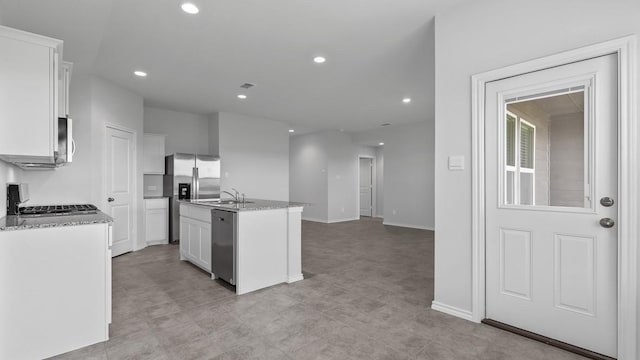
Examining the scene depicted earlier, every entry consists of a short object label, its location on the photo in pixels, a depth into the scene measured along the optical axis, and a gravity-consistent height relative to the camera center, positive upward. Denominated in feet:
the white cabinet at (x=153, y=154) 19.19 +1.60
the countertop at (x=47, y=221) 6.51 -0.98
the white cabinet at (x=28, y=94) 6.43 +1.84
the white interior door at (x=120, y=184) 15.62 -0.26
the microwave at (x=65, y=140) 8.60 +1.12
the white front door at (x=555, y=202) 6.59 -0.56
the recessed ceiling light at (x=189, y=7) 8.54 +4.90
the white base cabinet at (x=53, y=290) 6.39 -2.46
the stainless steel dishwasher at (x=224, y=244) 10.82 -2.40
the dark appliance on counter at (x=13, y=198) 8.48 -0.53
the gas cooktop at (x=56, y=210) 9.04 -1.02
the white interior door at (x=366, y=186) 34.17 -0.78
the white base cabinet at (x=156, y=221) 18.40 -2.54
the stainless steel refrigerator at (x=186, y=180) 19.33 -0.05
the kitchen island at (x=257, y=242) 10.70 -2.39
